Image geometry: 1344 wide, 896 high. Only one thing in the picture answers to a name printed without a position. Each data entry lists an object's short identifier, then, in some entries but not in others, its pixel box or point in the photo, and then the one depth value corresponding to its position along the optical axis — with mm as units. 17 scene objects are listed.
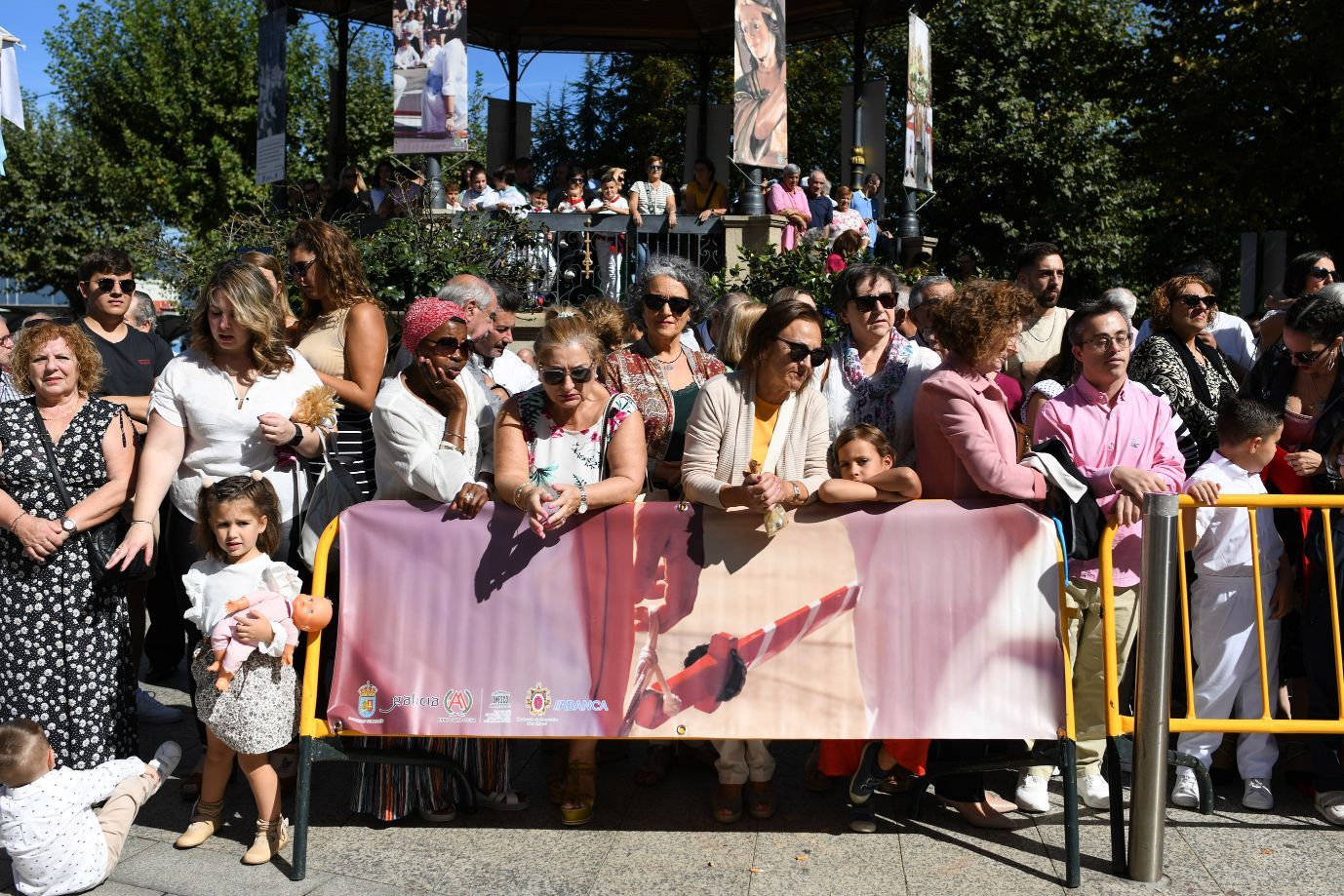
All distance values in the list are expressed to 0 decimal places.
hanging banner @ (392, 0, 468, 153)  13609
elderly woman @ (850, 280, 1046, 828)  4316
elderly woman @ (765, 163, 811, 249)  13812
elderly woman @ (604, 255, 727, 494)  4938
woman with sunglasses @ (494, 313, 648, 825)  4238
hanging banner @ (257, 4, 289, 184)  16906
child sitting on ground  3840
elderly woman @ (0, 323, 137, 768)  4527
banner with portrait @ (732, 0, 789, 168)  13625
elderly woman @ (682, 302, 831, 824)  4289
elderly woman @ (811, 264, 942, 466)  4891
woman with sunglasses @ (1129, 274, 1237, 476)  5574
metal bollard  3840
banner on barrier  4129
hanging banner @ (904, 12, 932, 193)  17062
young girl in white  4148
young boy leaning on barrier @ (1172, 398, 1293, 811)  4668
